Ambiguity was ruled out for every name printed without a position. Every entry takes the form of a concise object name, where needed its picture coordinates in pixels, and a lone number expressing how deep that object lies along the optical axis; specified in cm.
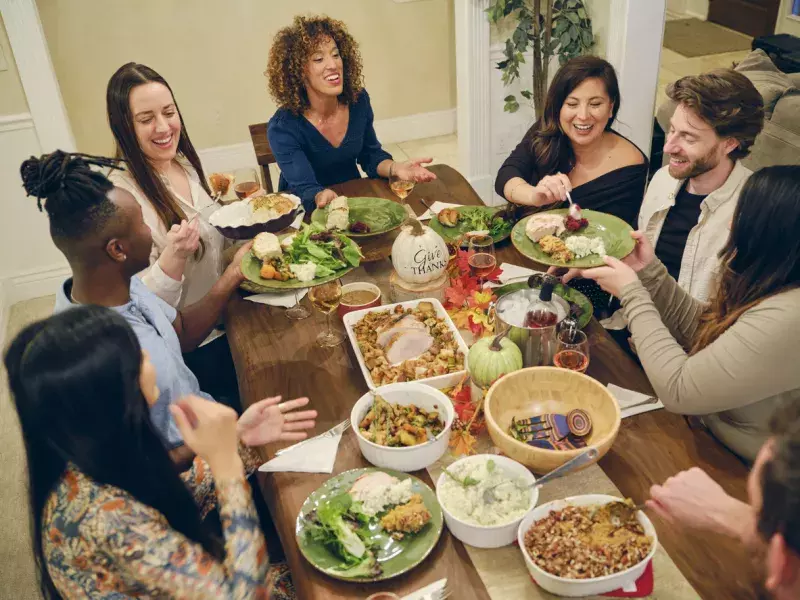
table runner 118
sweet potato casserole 116
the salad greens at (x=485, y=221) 227
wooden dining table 122
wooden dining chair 334
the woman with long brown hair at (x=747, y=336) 141
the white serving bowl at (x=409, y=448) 141
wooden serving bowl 142
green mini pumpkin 153
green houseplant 372
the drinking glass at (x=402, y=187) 239
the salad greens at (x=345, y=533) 123
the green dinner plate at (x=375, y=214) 236
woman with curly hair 280
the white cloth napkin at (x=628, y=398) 156
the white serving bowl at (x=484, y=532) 124
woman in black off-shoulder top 245
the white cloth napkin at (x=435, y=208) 246
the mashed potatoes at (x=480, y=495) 127
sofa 317
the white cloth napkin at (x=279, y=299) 209
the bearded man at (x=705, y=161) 212
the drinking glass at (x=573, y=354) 158
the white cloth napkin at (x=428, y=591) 119
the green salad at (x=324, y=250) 198
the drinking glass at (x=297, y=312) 202
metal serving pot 161
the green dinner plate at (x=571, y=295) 181
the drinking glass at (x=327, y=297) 181
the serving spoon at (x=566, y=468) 129
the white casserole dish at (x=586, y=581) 113
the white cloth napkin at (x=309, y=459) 148
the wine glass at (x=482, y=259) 198
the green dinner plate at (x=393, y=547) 123
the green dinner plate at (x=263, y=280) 189
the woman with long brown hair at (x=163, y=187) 226
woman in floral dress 116
